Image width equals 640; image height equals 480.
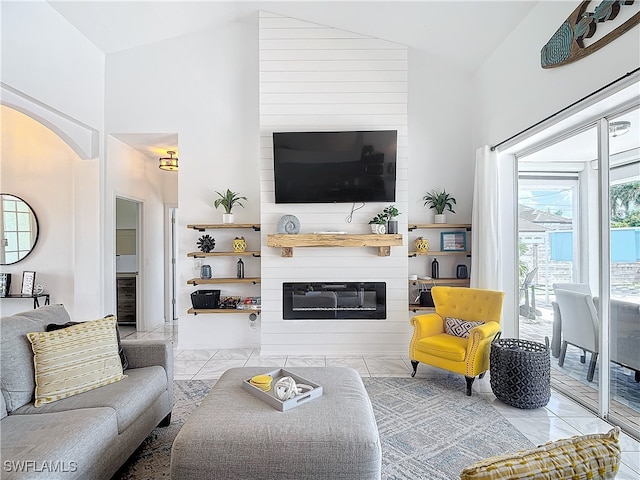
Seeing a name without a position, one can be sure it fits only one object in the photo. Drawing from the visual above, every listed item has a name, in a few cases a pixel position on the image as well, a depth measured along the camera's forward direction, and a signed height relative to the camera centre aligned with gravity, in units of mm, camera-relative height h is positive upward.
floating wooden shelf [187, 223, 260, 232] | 4492 +170
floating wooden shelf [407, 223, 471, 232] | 4434 +155
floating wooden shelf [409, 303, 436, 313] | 4477 -864
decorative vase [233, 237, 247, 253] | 4531 -78
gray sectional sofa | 1536 -896
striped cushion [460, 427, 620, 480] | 822 -526
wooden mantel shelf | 4246 -17
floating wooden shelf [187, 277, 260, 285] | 4527 -519
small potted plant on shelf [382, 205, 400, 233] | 4316 +237
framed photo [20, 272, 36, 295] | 4480 -542
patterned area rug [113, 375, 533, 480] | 2152 -1363
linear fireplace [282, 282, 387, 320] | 4469 -760
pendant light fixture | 5172 +1085
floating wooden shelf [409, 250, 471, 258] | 4475 -182
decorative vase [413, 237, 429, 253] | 4500 -82
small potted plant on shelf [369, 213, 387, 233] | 4285 +173
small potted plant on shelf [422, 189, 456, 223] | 4547 +463
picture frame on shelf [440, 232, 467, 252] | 4609 -47
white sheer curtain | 3982 +219
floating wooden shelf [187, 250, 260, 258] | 4496 -189
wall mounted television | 4277 +873
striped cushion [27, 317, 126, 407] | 2027 -718
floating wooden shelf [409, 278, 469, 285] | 4434 -529
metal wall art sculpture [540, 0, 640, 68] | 2316 +1490
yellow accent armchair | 3182 -904
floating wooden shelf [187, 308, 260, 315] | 4484 -883
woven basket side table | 2883 -1120
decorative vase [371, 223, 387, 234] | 4281 +124
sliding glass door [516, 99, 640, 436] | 2566 -165
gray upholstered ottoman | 1629 -951
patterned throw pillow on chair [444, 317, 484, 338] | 3551 -882
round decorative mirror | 4496 +116
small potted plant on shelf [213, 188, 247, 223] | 4496 +457
